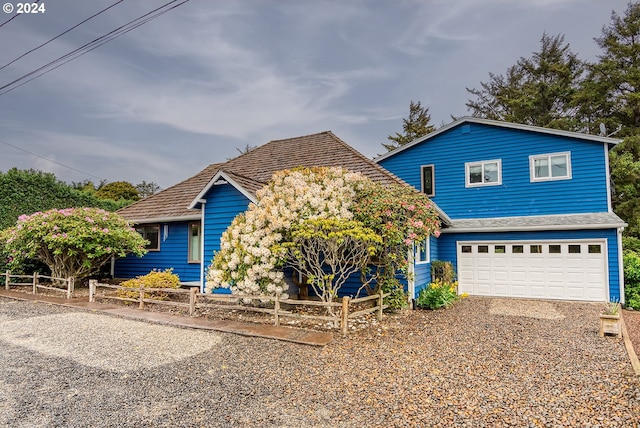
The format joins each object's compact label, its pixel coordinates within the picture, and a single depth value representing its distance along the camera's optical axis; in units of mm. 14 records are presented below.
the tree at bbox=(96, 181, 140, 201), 32250
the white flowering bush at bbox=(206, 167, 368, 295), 7863
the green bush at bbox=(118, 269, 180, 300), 10367
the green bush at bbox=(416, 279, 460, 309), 10016
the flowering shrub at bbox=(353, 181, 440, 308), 7957
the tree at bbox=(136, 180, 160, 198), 42625
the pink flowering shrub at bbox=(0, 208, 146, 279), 11008
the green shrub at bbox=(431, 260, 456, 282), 12234
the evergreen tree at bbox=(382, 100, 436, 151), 30359
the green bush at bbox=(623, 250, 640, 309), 11089
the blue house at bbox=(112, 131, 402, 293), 10688
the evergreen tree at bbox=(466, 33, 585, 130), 24672
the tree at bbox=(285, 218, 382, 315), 7402
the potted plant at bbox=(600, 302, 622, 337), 6812
